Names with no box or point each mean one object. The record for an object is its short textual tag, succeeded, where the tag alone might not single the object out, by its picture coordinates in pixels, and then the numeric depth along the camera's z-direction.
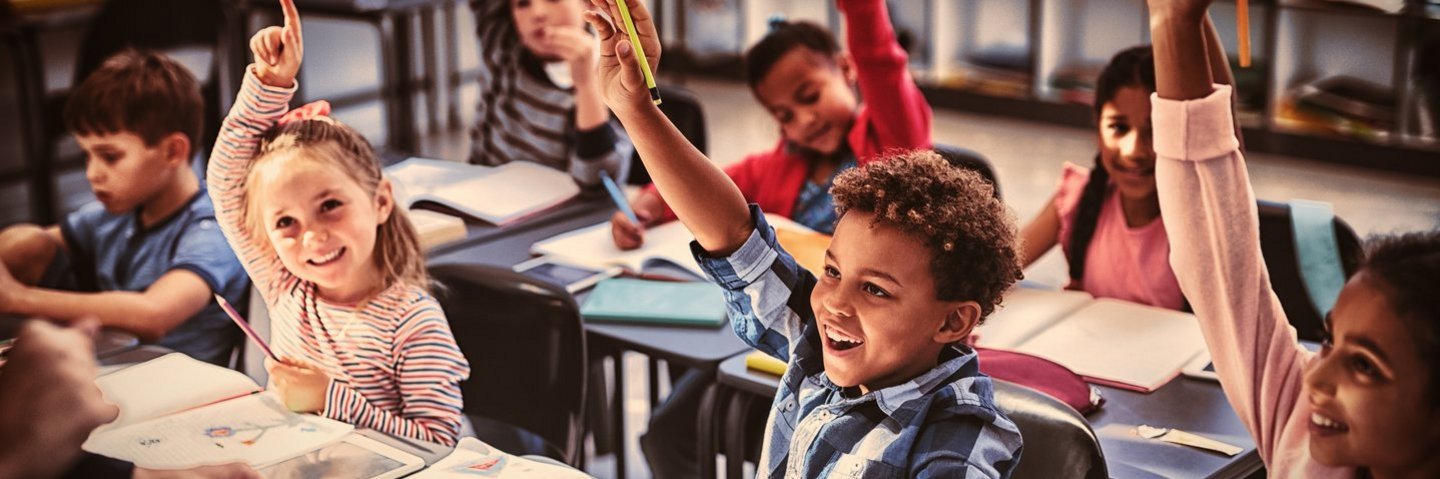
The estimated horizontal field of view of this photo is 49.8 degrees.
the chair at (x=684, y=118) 2.96
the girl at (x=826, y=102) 2.57
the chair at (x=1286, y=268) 2.18
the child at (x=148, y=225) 2.11
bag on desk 1.86
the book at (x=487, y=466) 1.55
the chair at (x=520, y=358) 2.03
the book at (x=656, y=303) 2.20
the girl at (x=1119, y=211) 2.21
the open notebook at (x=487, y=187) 2.71
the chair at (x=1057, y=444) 1.54
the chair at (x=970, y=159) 2.33
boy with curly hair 1.37
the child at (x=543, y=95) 2.81
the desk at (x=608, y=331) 2.11
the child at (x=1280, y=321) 1.22
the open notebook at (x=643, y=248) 2.39
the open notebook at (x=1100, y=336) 1.99
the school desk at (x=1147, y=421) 1.72
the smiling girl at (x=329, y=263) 1.68
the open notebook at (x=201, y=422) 1.51
